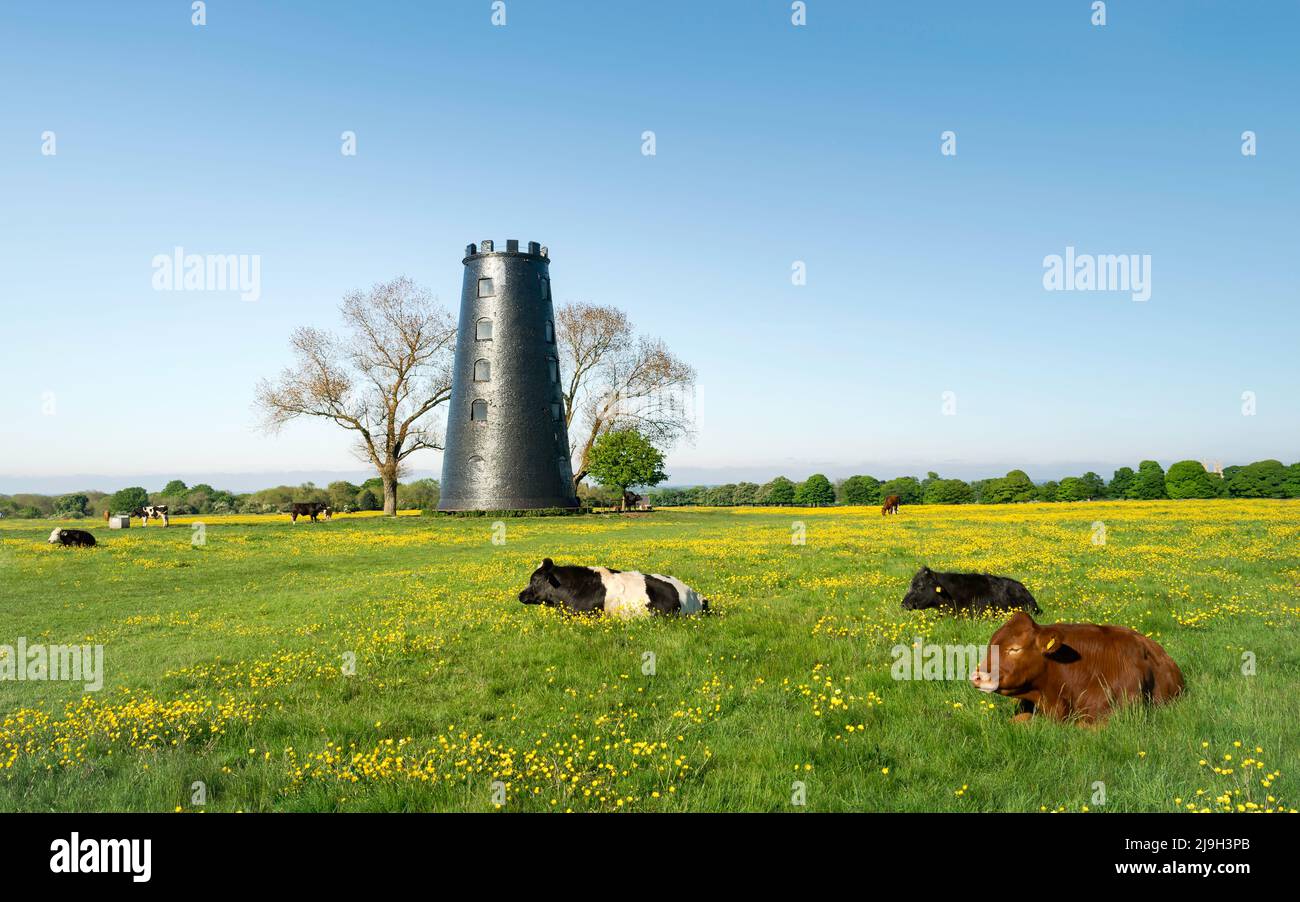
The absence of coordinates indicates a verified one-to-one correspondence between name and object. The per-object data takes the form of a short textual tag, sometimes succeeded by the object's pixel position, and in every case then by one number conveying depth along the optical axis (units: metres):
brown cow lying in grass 6.00
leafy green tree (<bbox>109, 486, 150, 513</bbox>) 52.30
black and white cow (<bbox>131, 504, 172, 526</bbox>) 42.19
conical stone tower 47.06
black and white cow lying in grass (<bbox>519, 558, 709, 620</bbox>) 11.37
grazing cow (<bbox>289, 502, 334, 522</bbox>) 48.09
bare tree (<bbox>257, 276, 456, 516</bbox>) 50.78
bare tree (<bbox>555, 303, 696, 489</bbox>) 59.00
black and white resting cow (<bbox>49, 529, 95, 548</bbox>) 26.59
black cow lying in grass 11.09
